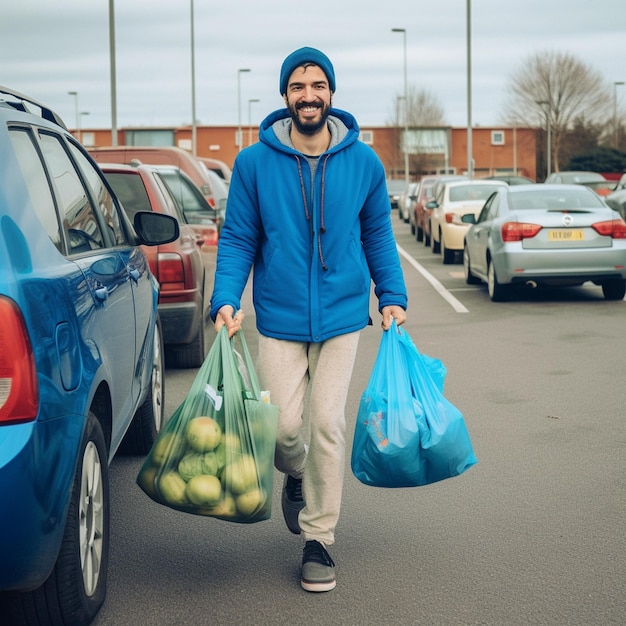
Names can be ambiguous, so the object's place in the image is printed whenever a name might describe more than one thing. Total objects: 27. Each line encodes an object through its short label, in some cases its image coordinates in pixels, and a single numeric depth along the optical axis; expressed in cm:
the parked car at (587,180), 3728
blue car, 291
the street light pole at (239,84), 6794
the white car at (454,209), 1983
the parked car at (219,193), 1522
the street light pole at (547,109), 6890
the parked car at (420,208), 2755
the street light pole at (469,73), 3509
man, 404
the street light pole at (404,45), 5606
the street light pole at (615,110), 7206
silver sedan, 1272
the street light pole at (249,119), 7919
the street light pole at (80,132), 8013
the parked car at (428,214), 2444
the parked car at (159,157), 1416
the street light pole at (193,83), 3908
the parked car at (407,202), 3388
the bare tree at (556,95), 6962
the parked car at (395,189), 5938
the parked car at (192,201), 1125
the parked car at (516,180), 4170
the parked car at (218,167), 2359
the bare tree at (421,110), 8281
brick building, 8038
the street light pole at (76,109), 8046
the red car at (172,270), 813
